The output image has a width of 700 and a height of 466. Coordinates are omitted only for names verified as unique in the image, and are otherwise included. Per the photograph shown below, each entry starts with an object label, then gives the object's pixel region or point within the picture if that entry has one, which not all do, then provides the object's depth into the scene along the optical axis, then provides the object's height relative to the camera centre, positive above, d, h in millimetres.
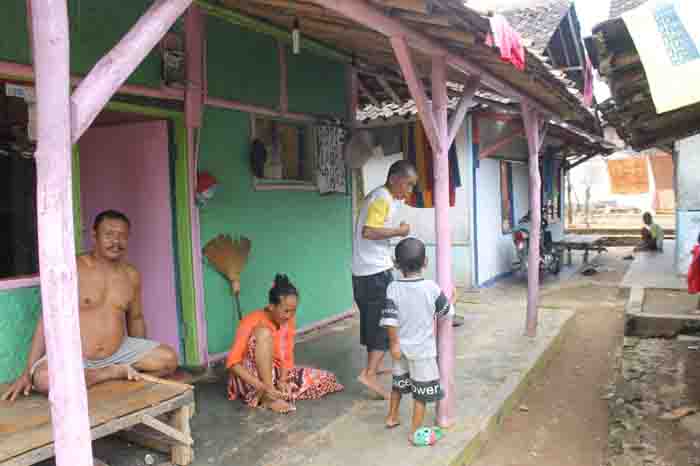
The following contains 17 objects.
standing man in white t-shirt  4375 -305
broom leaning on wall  5137 -313
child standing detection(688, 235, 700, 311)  7219 -868
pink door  4934 +250
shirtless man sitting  3309 -603
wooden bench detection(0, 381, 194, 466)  2668 -953
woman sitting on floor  4082 -989
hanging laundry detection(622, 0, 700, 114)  3762 +1054
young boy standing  3629 -673
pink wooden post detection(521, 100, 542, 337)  6625 -277
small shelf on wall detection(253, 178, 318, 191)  5793 +358
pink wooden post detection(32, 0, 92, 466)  1747 +24
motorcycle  11539 -843
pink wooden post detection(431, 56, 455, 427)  3977 -111
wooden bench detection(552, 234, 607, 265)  12968 -840
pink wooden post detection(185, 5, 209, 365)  4816 +879
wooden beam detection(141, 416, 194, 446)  3100 -1132
